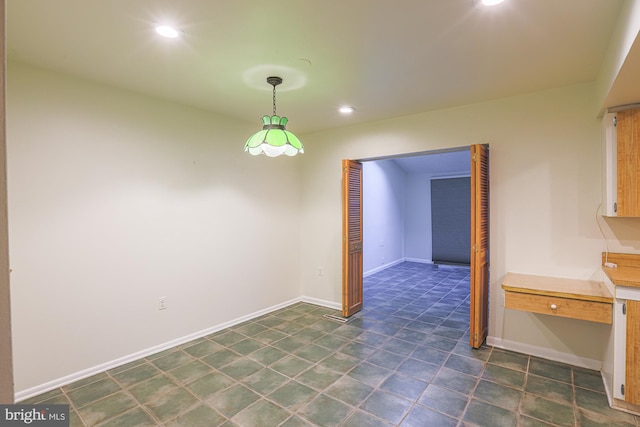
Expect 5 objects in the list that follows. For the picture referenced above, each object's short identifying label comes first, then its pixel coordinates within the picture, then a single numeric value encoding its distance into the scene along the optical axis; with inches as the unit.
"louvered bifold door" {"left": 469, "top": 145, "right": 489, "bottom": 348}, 126.7
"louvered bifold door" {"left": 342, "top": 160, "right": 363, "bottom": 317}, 170.2
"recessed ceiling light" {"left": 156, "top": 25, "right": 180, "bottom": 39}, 81.2
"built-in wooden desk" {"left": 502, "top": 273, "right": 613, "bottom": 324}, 96.7
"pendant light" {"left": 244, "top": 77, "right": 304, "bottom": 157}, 106.0
